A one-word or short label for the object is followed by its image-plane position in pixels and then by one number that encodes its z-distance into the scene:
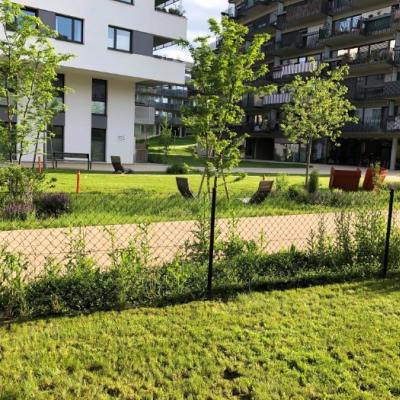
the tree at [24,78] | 10.09
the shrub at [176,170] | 24.06
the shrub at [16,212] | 9.77
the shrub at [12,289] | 4.83
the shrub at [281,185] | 15.72
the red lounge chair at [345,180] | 17.77
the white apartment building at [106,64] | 29.02
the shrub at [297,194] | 14.61
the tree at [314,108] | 18.32
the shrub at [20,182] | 10.02
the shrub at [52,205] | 10.58
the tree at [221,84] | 11.88
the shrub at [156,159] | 36.58
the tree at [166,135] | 48.67
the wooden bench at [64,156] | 26.33
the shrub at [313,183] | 15.48
